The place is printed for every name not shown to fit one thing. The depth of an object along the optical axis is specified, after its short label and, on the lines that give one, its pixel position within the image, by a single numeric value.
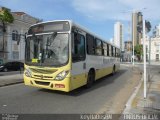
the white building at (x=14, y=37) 22.40
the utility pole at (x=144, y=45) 5.30
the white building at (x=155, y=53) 55.69
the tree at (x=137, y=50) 52.41
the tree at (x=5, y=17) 21.68
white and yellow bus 5.12
